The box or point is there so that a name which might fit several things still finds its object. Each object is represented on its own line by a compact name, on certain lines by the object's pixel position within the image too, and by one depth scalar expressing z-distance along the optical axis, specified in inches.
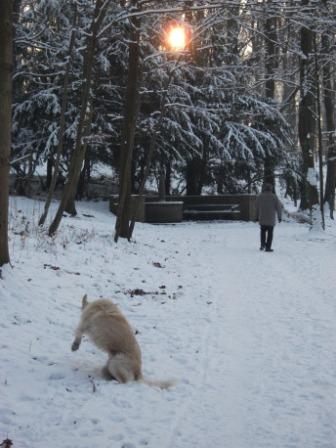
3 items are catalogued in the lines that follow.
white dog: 212.1
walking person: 633.6
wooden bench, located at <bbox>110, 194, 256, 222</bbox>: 976.9
